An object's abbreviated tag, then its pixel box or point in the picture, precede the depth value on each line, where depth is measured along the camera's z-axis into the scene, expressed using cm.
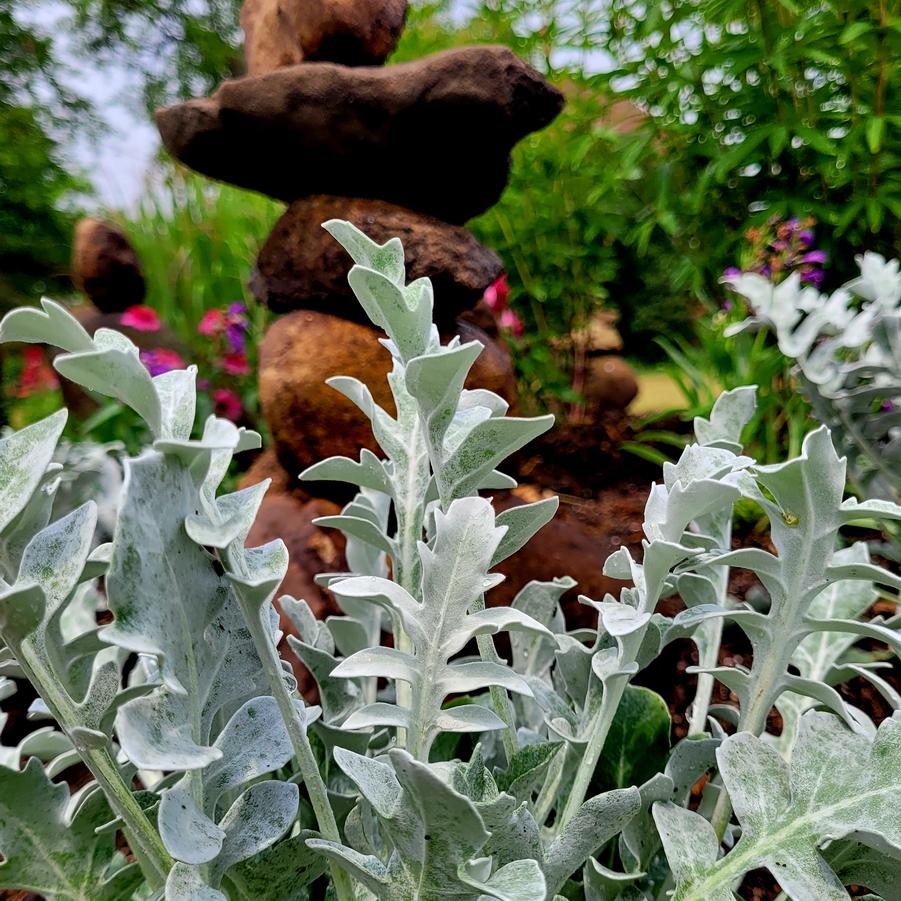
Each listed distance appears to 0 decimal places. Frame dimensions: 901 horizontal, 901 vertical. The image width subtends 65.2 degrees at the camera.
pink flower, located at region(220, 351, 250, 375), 250
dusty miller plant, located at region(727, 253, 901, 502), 98
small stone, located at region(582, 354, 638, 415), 278
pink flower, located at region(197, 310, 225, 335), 256
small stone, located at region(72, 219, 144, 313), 301
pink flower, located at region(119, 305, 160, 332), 256
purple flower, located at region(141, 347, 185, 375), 225
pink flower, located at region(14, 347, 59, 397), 320
